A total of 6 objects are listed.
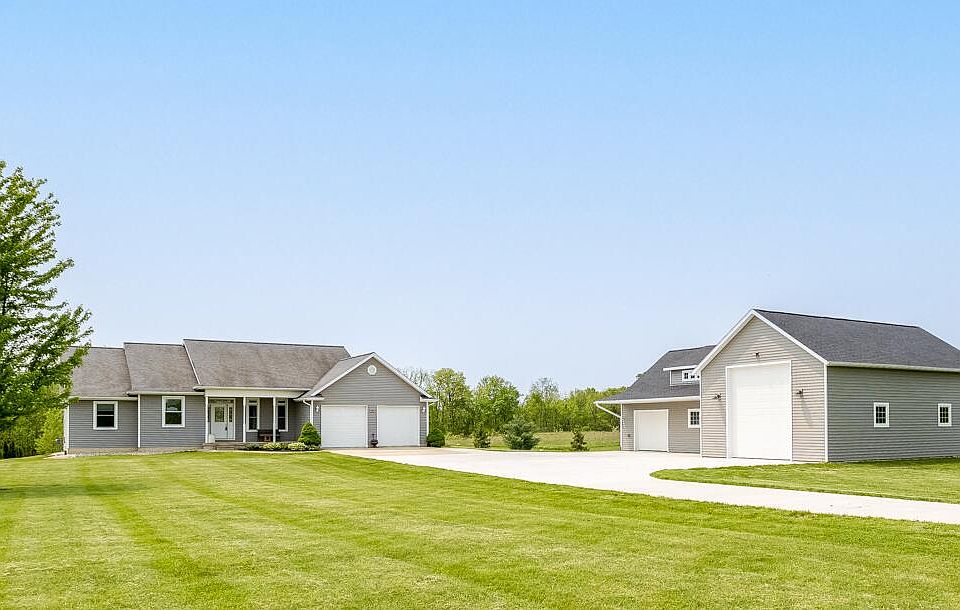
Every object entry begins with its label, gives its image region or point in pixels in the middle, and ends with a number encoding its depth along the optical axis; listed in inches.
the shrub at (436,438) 1700.3
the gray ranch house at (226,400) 1550.2
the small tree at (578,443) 1756.9
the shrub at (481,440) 1839.3
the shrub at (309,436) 1541.6
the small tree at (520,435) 1753.2
